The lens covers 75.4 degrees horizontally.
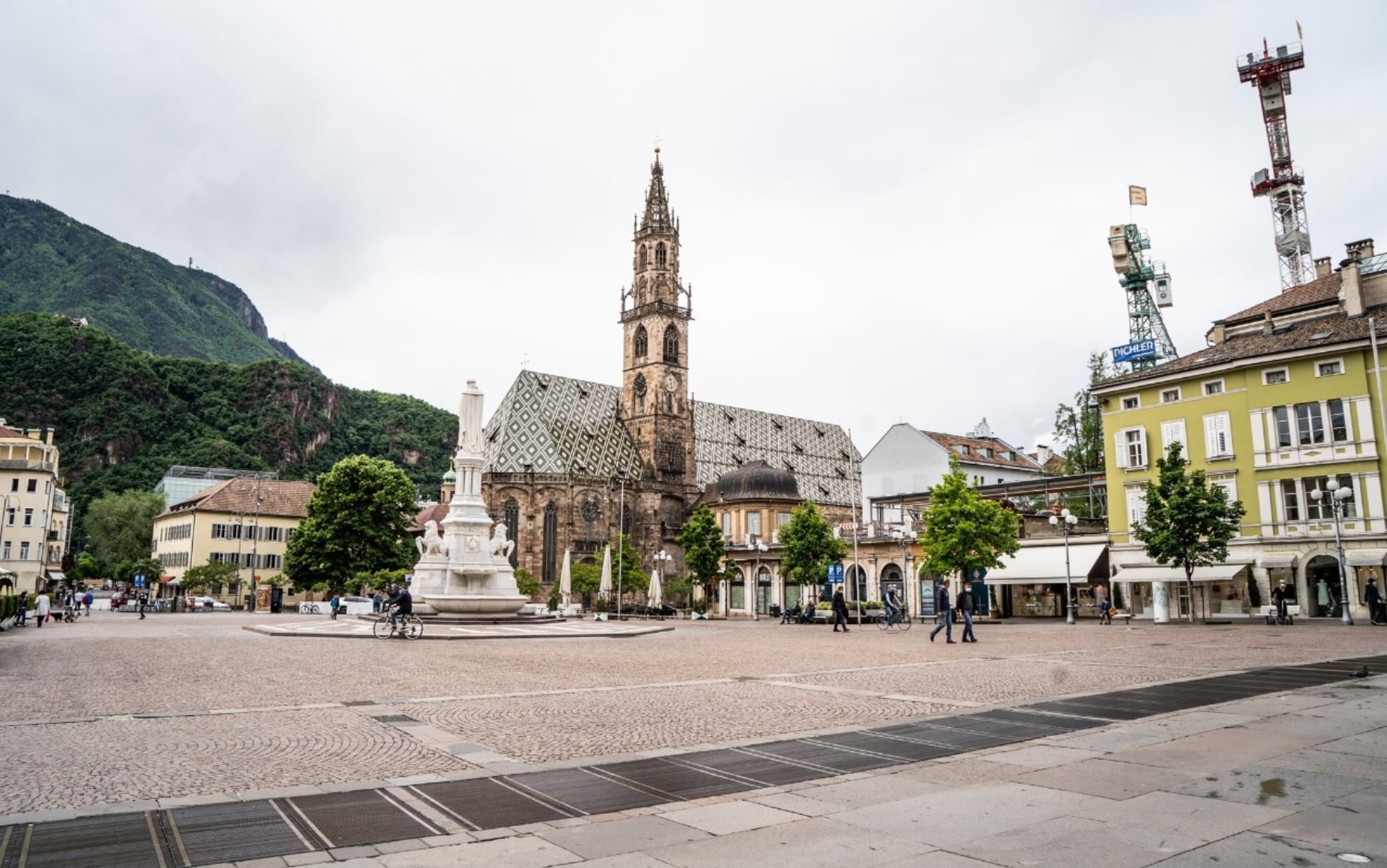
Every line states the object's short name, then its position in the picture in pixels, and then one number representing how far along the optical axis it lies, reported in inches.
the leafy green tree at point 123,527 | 3956.7
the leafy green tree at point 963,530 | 1653.5
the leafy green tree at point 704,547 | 2434.8
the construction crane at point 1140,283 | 3472.0
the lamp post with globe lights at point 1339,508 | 1154.0
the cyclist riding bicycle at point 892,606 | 1400.6
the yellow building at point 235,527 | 3191.4
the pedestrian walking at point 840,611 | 1384.1
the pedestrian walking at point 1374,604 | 1171.3
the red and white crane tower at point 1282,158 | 2797.7
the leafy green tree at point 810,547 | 2071.9
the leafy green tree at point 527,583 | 2573.8
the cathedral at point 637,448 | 2987.2
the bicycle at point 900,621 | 1611.0
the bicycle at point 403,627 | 1013.8
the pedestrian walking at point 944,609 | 1009.5
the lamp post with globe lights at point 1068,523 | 1553.9
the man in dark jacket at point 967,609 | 1009.5
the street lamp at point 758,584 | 2474.9
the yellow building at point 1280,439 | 1381.6
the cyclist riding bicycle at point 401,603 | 1001.5
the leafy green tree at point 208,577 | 2883.9
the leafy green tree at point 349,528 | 2416.3
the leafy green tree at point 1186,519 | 1330.0
